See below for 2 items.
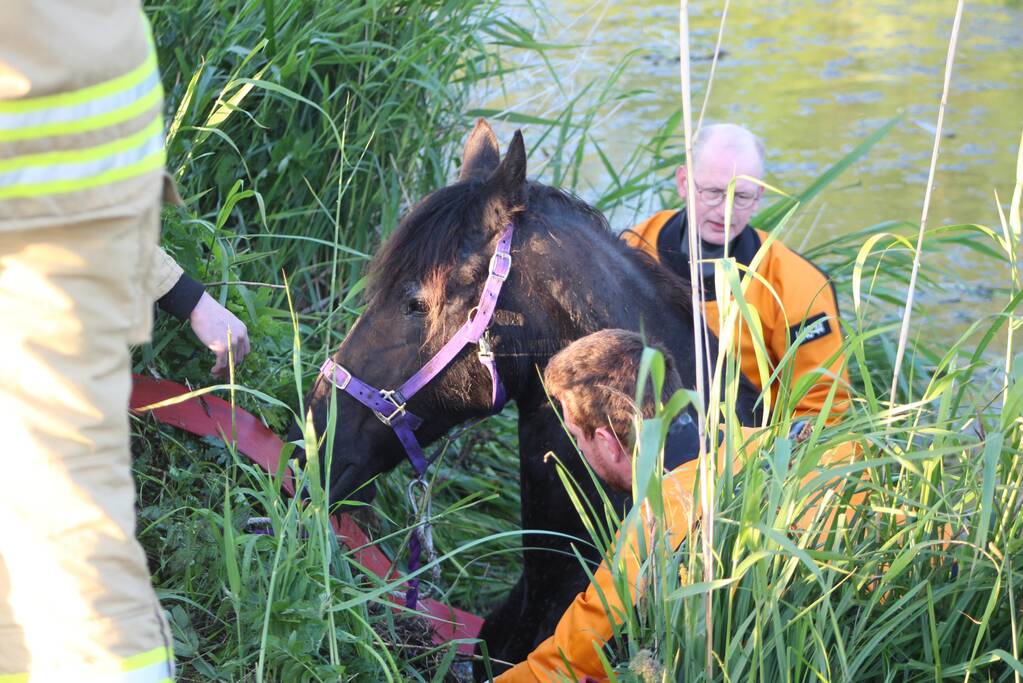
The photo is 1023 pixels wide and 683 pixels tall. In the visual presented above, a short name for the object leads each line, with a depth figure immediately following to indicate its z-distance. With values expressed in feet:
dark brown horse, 19.01
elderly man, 25.59
